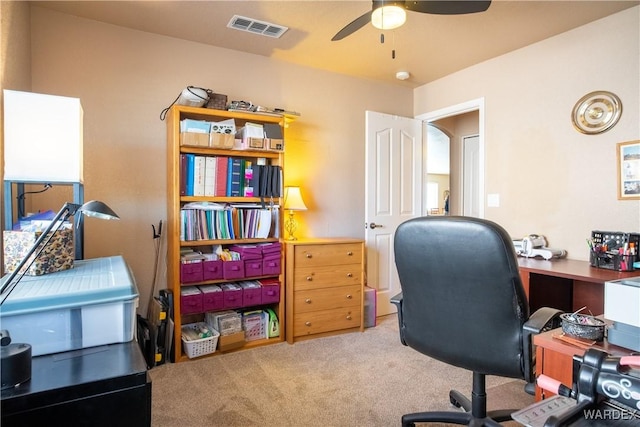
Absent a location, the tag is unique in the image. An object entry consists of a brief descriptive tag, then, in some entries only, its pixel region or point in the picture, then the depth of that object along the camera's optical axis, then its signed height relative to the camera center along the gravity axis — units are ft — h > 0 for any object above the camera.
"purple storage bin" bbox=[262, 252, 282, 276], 9.83 -1.49
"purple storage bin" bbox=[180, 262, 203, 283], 8.84 -1.52
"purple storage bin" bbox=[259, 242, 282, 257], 9.82 -1.03
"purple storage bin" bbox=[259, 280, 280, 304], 9.84 -2.22
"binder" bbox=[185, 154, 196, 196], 9.11 +0.91
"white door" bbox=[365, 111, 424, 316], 12.35 +0.75
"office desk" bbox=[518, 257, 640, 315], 7.25 -1.76
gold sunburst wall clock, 8.46 +2.32
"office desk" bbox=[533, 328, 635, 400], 3.51 -1.49
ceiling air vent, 8.76 +4.52
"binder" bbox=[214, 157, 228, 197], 9.41 +0.86
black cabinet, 2.50 -1.31
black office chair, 4.42 -1.17
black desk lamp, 2.49 -1.04
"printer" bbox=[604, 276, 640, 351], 3.23 -0.93
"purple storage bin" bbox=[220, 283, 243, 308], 9.32 -2.23
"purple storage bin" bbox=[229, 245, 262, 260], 9.59 -1.09
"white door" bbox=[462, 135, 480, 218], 15.67 +1.65
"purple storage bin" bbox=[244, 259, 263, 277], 9.57 -1.53
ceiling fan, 6.16 +3.49
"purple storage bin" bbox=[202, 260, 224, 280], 9.08 -1.51
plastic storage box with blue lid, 3.00 -0.90
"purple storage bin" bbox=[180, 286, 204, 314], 8.85 -2.25
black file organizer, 7.43 -0.86
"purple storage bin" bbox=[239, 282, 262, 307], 9.59 -2.24
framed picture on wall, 8.07 +0.88
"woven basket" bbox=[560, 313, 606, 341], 3.67 -1.20
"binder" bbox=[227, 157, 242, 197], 9.55 +0.83
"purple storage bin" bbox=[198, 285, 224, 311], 9.10 -2.24
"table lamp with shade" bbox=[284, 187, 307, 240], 10.54 +0.13
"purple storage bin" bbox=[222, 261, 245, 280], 9.30 -1.54
